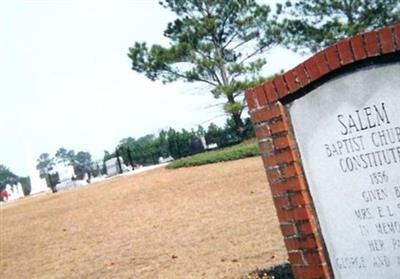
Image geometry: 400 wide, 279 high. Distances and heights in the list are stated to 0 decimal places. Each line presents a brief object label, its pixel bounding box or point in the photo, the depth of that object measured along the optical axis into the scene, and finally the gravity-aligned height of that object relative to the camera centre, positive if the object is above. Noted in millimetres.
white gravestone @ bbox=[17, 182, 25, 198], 45931 +921
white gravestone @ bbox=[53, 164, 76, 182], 39691 +1207
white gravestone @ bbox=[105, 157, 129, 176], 38844 +714
